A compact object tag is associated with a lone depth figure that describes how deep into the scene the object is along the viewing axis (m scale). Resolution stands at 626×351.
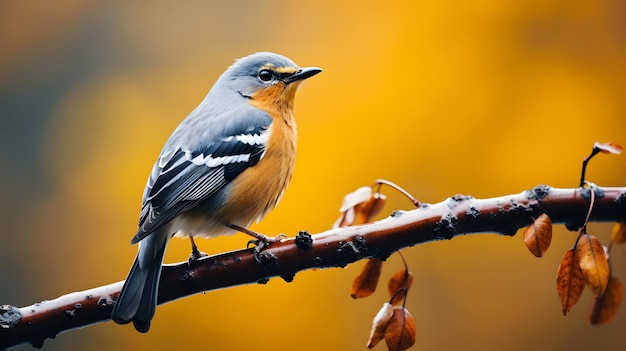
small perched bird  5.80
